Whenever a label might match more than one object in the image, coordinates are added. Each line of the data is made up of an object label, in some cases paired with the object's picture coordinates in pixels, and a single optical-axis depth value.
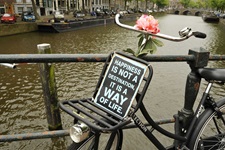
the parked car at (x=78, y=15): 34.67
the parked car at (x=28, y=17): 24.50
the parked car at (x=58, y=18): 25.25
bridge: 81.51
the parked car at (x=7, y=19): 21.31
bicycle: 1.33
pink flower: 1.52
